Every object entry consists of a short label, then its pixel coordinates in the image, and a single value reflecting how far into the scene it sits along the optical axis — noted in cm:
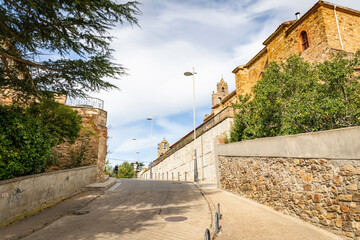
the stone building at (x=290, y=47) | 1502
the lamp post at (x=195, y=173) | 1719
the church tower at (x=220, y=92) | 5241
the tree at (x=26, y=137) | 659
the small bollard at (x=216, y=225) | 538
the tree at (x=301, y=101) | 816
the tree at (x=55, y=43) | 616
